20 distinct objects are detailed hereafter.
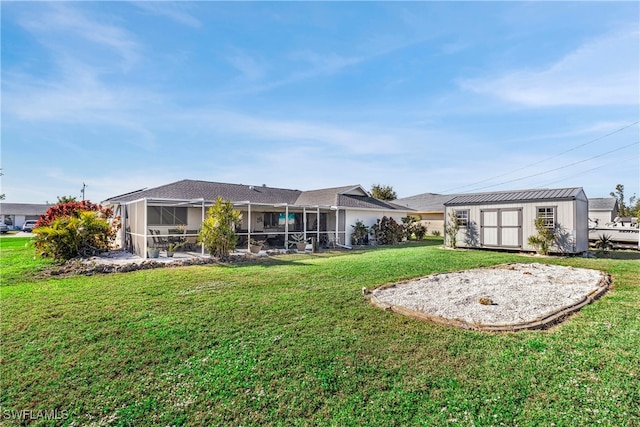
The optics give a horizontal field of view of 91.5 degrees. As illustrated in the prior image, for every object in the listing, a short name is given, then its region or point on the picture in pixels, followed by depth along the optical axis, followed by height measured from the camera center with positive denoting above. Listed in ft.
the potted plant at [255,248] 47.58 -4.56
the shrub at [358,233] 64.54 -3.23
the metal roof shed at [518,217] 45.39 -0.02
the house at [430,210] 91.86 +2.04
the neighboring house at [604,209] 113.11 +2.55
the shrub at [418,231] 77.15 -3.44
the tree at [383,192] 113.39 +9.31
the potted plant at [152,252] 40.87 -4.41
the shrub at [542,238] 46.16 -3.22
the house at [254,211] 50.60 +1.43
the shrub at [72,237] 37.78 -2.25
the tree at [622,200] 155.94 +8.43
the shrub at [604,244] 52.16 -4.77
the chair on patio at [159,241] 49.67 -3.74
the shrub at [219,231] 39.11 -1.61
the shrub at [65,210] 45.96 +1.43
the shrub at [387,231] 67.67 -3.11
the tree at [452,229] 56.95 -2.22
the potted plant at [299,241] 52.90 -4.12
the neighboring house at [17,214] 152.46 +2.80
